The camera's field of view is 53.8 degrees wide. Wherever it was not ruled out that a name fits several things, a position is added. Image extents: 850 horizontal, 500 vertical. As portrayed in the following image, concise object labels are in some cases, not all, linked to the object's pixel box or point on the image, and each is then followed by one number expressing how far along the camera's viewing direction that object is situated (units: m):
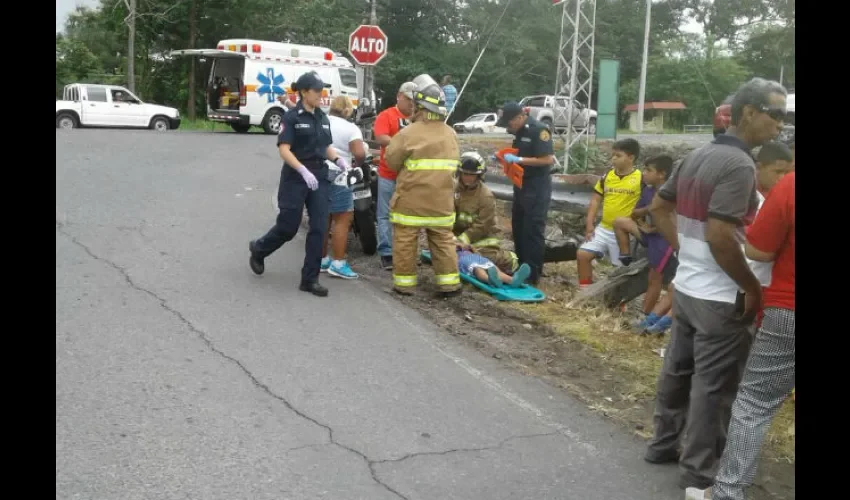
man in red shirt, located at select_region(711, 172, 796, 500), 3.46
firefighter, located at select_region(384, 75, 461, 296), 7.43
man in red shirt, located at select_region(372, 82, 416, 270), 8.52
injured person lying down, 7.83
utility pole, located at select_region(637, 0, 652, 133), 26.38
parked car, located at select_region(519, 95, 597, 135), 19.50
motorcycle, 8.80
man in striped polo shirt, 3.71
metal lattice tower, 18.42
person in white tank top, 8.08
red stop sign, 16.11
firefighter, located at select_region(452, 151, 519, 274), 8.38
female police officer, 7.23
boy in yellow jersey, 7.76
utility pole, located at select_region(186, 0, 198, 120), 37.47
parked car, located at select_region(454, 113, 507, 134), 41.05
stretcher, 7.67
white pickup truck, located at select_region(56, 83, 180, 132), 27.31
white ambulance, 25.64
